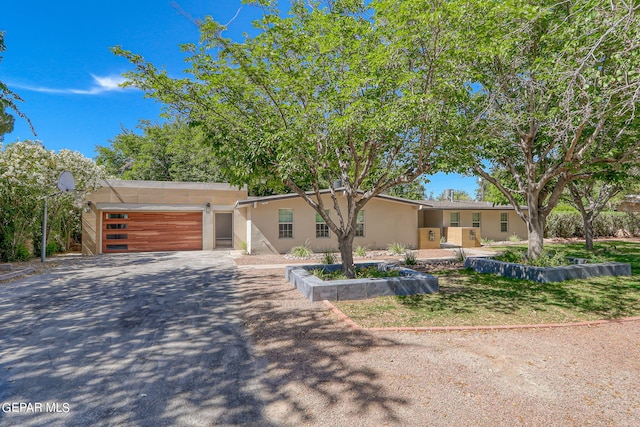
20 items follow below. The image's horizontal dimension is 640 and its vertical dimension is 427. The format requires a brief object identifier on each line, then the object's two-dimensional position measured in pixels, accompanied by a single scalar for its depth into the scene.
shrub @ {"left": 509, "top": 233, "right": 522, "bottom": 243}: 21.15
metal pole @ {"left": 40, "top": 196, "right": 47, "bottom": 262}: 12.67
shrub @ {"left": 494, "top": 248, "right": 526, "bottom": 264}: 10.11
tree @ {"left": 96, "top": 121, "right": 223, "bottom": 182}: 27.73
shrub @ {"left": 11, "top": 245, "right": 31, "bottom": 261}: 12.58
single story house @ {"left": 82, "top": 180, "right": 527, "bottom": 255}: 15.98
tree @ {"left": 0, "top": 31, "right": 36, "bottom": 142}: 8.54
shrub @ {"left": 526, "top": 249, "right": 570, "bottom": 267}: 9.12
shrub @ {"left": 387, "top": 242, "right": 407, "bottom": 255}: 15.61
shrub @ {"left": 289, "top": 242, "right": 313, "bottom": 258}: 14.22
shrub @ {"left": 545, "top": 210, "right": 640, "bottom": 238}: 22.92
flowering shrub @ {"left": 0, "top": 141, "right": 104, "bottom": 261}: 12.07
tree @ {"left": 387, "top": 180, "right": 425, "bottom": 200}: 34.08
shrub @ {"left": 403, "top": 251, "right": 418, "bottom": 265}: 11.70
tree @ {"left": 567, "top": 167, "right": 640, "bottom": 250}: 15.31
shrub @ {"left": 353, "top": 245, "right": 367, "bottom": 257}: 14.90
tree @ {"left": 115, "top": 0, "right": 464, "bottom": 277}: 6.27
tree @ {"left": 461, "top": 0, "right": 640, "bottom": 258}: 5.69
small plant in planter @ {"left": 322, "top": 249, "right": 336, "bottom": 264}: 9.79
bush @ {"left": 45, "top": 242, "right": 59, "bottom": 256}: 14.97
